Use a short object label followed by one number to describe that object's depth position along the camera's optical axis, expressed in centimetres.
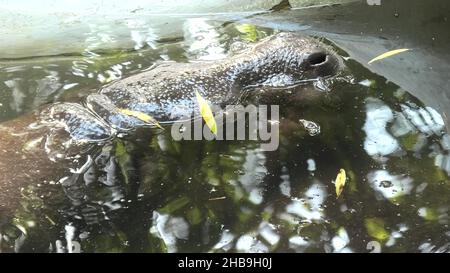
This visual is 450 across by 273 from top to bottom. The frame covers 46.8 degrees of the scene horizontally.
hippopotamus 309
